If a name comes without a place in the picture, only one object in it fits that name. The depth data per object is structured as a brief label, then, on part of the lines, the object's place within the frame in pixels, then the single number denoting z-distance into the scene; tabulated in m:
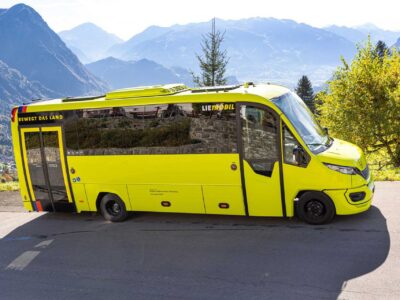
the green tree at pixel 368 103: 23.41
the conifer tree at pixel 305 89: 71.76
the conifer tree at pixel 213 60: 35.16
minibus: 8.72
